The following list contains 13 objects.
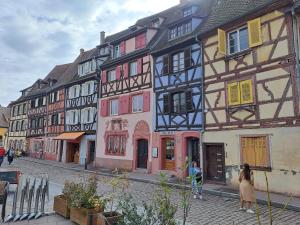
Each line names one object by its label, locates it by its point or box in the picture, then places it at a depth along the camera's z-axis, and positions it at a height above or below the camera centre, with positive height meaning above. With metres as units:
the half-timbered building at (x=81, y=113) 20.52 +2.84
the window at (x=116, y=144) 17.31 -0.11
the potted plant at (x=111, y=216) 4.70 -1.58
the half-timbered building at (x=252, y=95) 9.52 +2.28
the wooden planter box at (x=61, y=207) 6.00 -1.74
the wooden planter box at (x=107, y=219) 4.69 -1.60
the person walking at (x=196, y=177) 8.89 -1.33
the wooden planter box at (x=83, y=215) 5.11 -1.71
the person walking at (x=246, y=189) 7.08 -1.41
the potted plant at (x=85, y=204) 5.26 -1.48
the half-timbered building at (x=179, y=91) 13.11 +3.18
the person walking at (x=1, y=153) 14.43 -0.69
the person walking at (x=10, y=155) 19.85 -1.12
